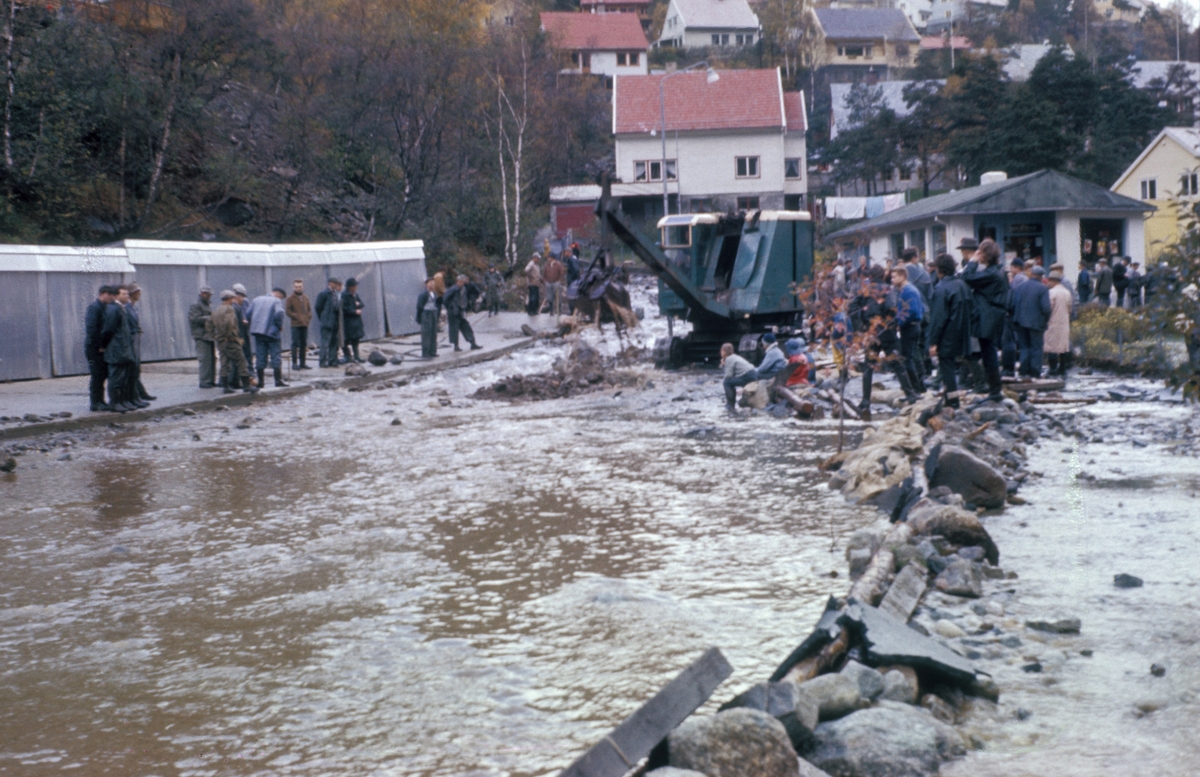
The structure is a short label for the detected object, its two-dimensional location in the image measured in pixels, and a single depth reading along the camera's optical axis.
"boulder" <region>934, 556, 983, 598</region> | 5.93
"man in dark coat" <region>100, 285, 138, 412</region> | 15.07
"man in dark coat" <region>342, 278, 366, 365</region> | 23.23
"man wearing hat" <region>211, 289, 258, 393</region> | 17.69
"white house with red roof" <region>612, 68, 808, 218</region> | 59.62
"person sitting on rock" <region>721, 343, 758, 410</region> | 15.12
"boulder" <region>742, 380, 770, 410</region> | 14.97
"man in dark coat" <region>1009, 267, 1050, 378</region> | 15.16
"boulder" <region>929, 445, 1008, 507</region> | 8.23
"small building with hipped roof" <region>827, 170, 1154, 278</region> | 34.94
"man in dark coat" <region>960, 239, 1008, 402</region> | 12.59
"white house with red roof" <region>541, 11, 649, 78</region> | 84.50
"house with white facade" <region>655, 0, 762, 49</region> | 96.31
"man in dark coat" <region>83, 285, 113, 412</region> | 15.05
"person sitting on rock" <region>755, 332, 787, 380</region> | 15.49
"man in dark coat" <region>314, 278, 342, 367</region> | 22.86
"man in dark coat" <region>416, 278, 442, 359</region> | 23.77
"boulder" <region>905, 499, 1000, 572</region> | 6.68
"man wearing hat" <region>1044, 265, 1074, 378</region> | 16.77
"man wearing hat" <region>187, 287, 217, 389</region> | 18.34
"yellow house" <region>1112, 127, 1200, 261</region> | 43.75
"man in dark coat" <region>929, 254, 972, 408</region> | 12.33
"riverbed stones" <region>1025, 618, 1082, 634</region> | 5.31
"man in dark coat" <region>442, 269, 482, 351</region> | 25.53
